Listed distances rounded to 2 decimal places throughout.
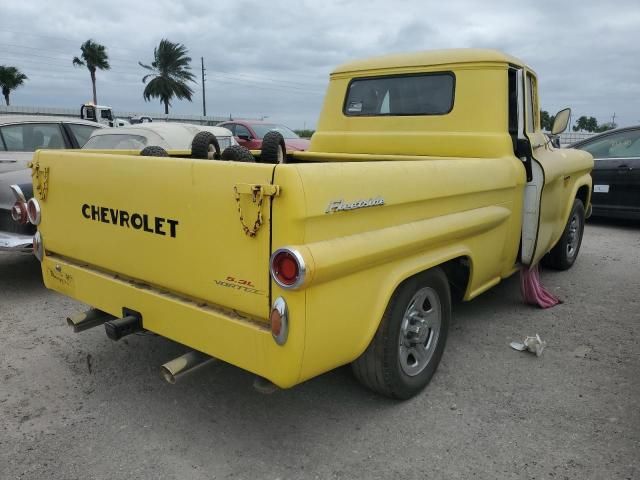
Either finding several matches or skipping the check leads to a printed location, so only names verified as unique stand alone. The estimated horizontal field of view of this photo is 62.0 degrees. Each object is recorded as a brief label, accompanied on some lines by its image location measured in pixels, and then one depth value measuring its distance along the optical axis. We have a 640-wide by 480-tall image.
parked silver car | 4.83
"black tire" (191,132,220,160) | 3.62
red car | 13.88
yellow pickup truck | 2.16
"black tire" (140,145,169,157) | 3.43
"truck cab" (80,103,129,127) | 21.67
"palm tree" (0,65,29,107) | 48.94
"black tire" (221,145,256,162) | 3.42
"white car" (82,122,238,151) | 6.85
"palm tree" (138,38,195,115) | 57.38
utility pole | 52.56
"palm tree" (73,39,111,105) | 52.56
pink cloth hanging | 4.62
